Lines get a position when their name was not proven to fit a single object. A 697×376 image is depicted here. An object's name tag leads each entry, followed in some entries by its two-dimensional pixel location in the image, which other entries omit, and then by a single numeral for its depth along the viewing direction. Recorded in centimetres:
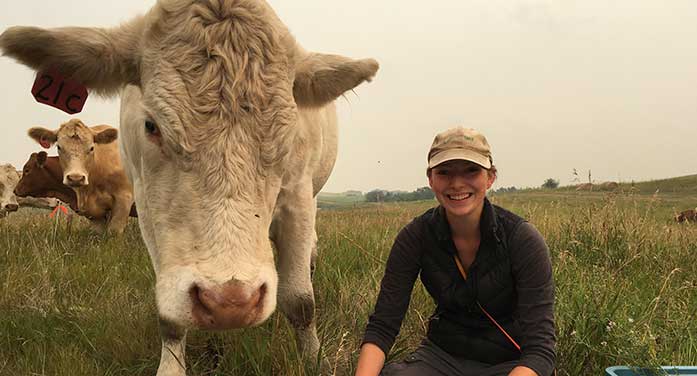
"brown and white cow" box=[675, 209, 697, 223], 1277
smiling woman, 256
